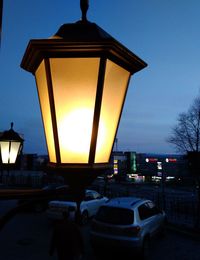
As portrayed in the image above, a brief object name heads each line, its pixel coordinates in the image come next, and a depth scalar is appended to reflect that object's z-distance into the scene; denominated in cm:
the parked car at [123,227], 586
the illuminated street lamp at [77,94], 100
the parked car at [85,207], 933
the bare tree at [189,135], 1403
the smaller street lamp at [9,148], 480
